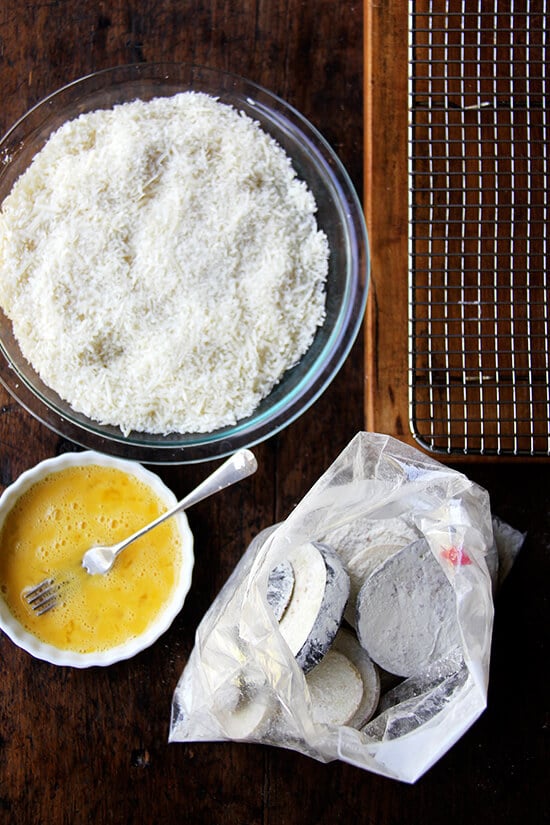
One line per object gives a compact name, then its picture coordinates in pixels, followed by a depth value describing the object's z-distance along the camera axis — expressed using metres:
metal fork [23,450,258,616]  0.94
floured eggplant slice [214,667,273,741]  0.88
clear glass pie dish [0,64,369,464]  0.94
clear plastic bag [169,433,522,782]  0.84
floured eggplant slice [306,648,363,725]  0.88
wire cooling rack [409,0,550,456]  0.98
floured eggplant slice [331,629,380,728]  0.90
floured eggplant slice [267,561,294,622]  0.90
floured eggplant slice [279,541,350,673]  0.84
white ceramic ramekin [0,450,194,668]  1.00
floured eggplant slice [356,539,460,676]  0.89
